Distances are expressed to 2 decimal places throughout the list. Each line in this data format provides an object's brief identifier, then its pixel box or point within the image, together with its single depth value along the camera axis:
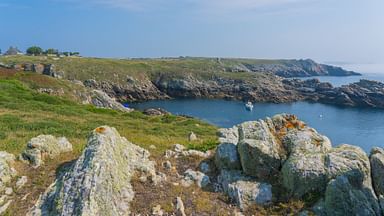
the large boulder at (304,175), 14.16
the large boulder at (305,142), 15.74
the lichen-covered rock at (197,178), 15.60
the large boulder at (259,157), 15.46
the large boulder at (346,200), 13.07
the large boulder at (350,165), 13.98
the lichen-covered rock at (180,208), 13.47
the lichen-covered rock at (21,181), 14.56
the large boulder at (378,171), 14.05
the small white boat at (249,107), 135.88
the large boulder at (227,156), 16.11
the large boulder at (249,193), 14.34
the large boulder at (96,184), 12.66
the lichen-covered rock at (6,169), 14.60
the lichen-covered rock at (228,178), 15.30
